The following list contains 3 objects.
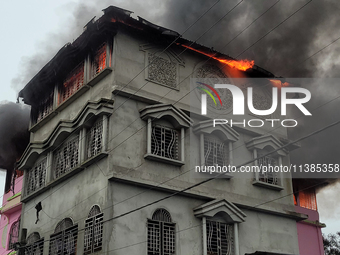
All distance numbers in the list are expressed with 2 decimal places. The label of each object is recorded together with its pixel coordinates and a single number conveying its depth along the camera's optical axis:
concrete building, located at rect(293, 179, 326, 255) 23.89
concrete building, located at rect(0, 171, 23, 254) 26.38
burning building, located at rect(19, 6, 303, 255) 16.11
